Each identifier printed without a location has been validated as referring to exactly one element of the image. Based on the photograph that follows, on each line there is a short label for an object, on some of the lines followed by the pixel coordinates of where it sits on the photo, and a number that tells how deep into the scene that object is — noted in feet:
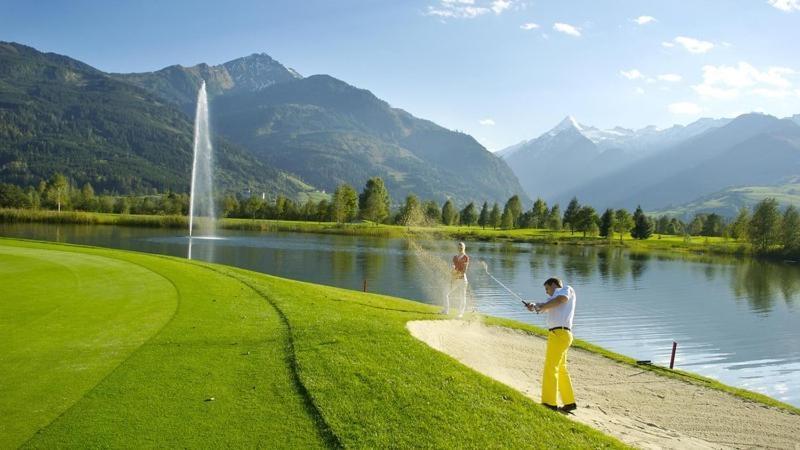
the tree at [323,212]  566.35
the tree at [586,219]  514.80
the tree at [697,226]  628.69
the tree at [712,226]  612.70
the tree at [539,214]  625.82
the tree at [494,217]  598.75
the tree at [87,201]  534.78
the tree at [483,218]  613.52
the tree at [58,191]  500.74
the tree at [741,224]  460.55
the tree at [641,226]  523.29
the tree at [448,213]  577.84
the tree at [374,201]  487.20
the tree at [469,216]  630.33
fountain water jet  277.44
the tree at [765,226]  422.78
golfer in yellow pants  44.73
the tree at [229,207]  593.01
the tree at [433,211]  527.40
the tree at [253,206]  577.02
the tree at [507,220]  597.93
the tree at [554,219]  580.30
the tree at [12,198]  486.38
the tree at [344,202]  501.97
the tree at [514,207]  625.41
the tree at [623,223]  510.17
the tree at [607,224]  511.40
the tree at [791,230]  402.15
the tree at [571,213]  537.65
